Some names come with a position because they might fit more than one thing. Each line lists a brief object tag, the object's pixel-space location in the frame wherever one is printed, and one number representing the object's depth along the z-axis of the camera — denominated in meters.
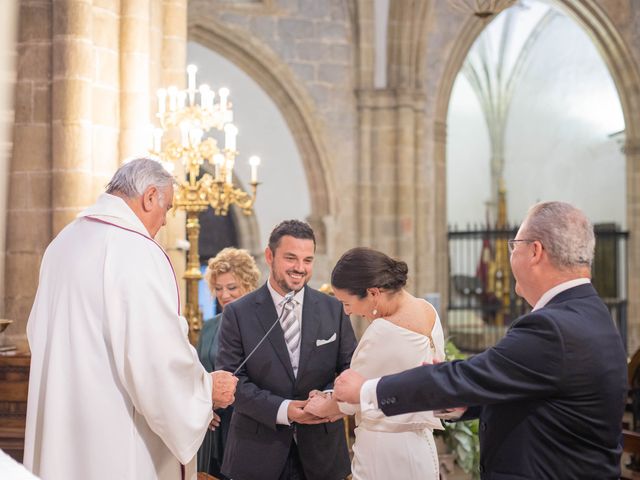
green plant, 6.26
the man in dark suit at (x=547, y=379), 2.58
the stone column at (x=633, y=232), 15.58
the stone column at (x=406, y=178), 13.64
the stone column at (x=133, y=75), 5.95
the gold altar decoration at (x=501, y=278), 16.77
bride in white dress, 3.21
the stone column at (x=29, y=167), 5.68
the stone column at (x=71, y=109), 5.60
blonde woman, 4.69
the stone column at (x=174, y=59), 7.19
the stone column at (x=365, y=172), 13.70
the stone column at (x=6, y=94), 4.51
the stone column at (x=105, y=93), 5.80
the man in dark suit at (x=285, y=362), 3.68
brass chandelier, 7.26
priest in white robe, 3.11
